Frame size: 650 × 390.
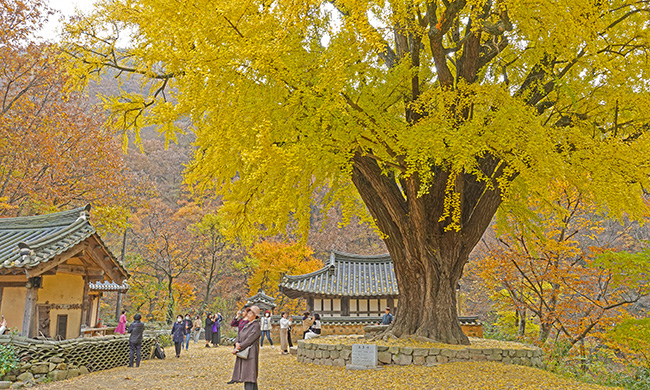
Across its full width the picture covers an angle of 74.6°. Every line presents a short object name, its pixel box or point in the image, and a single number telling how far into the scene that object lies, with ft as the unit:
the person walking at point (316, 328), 46.96
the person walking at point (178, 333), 48.72
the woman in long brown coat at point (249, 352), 20.93
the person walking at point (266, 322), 56.59
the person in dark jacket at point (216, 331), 68.99
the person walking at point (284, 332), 48.19
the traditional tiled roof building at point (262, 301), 75.00
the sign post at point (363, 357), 30.45
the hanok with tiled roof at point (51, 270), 33.30
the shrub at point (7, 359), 29.48
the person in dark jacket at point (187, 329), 58.44
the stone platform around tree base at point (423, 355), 30.30
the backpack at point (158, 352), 46.24
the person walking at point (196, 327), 68.33
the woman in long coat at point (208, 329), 66.72
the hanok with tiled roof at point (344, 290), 71.61
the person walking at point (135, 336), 36.24
